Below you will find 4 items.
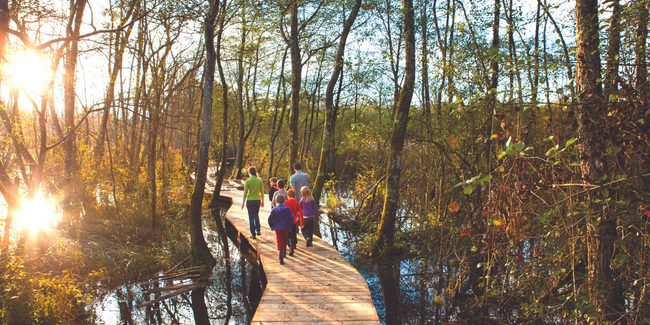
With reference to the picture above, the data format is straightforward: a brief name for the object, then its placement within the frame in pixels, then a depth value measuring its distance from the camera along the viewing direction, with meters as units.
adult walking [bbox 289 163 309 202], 8.38
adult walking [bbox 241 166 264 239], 8.13
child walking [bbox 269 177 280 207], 8.83
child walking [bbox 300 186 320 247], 7.47
